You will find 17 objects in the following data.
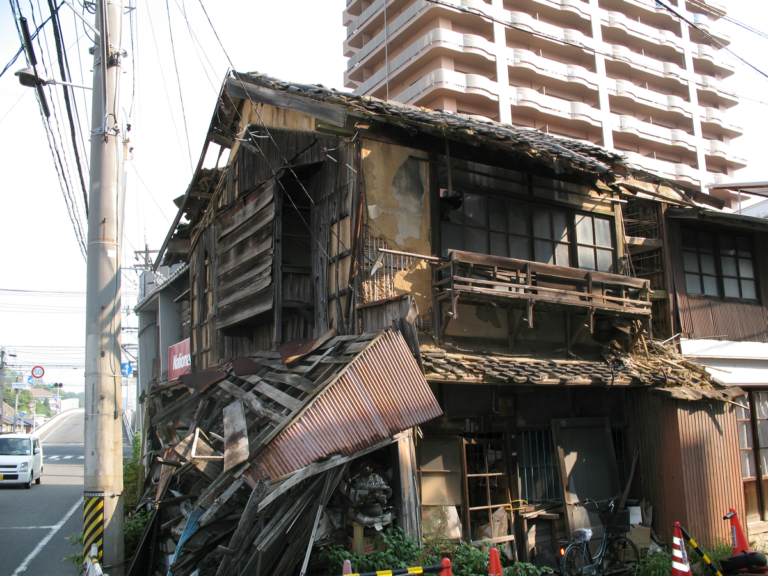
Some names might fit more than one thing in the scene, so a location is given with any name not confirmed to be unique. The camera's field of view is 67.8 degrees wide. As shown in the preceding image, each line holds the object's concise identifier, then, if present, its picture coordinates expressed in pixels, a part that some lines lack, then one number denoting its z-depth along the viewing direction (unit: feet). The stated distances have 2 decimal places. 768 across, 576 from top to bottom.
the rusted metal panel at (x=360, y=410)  23.56
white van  63.46
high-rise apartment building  126.21
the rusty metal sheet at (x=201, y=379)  38.42
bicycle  29.73
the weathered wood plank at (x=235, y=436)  24.72
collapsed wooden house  30.63
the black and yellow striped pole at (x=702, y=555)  26.84
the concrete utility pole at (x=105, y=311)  23.82
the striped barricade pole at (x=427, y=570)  19.65
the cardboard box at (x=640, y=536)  34.37
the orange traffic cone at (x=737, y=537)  32.35
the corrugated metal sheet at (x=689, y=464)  34.37
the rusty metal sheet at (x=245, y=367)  36.37
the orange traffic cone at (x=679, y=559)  25.44
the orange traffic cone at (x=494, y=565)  22.44
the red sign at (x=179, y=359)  57.47
